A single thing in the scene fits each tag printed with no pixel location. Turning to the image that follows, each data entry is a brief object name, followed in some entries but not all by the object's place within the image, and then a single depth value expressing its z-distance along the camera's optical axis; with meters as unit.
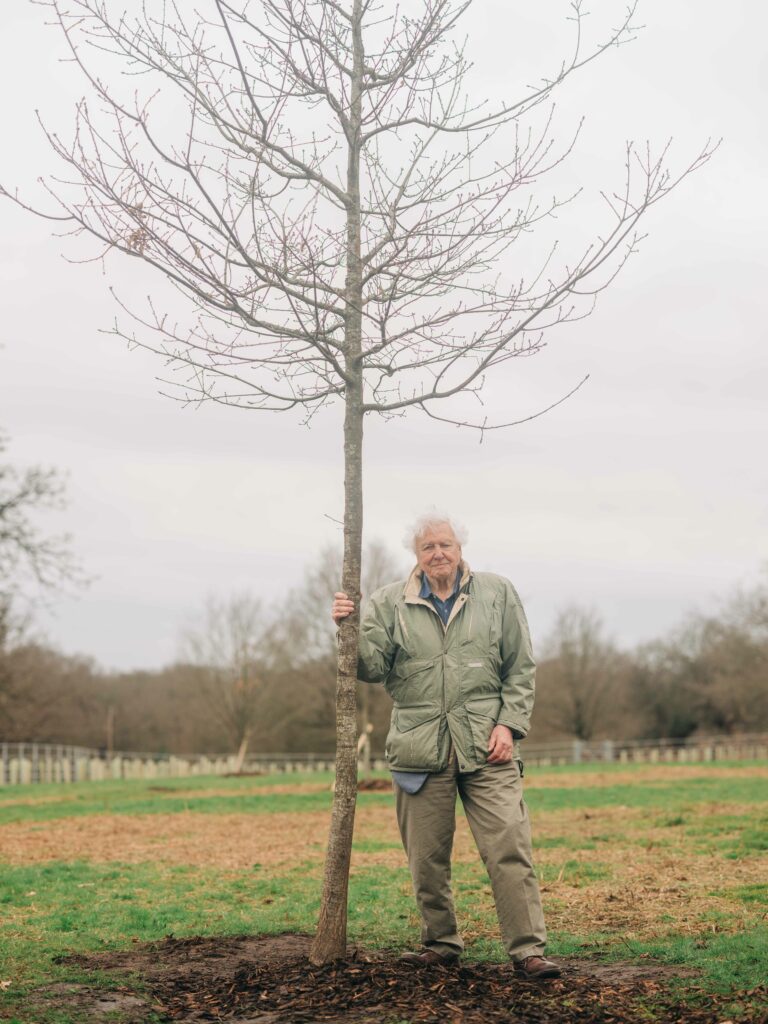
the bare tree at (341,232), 5.93
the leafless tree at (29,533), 26.23
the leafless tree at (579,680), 65.69
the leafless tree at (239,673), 50.16
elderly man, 5.77
